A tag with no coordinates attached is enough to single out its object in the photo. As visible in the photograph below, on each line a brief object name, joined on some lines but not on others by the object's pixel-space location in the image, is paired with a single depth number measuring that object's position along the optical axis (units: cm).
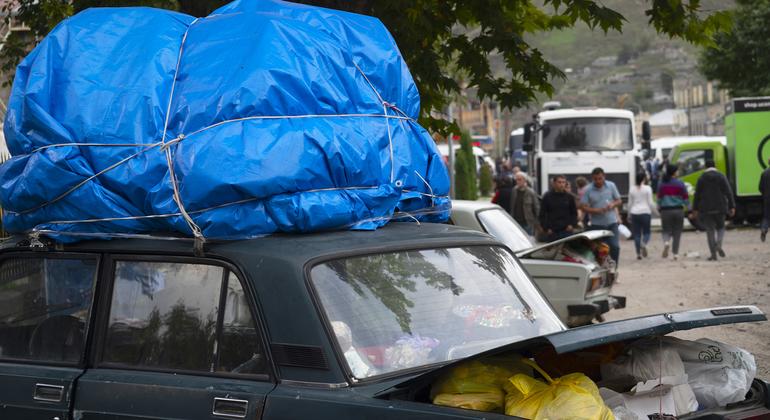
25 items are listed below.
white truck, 2811
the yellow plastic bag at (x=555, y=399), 372
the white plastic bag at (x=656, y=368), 420
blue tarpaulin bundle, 448
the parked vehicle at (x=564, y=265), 1101
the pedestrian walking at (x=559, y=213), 1675
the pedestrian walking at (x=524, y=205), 1917
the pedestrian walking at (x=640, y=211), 2048
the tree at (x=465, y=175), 4541
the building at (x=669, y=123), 14846
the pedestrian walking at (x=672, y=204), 2053
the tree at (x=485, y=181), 5738
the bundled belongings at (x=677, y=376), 415
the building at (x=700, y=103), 14330
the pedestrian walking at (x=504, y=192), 2145
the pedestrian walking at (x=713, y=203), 2033
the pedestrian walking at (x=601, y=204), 1778
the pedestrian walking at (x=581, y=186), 1981
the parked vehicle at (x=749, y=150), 2902
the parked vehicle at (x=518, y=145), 5922
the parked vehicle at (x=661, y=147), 4941
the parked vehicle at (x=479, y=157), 5901
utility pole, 3330
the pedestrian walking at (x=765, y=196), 2253
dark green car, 395
